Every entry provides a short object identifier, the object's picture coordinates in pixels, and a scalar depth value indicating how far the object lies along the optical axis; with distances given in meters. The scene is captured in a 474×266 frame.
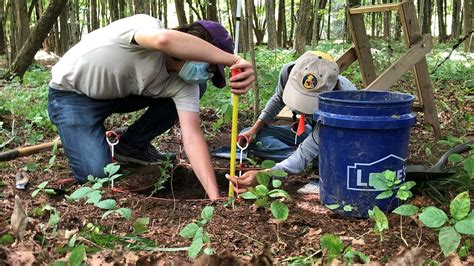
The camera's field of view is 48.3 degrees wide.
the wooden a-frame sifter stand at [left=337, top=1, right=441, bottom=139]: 3.49
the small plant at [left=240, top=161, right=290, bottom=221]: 2.03
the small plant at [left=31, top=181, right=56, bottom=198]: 2.66
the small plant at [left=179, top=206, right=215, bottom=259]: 1.73
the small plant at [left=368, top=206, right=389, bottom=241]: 1.96
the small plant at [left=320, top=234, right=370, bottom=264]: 1.59
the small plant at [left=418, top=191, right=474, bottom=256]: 1.63
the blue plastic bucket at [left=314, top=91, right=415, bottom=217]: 2.33
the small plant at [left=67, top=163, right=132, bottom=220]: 2.02
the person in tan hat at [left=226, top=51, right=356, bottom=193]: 2.81
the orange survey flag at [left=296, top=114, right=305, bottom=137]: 2.90
